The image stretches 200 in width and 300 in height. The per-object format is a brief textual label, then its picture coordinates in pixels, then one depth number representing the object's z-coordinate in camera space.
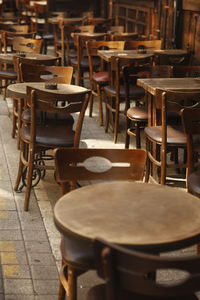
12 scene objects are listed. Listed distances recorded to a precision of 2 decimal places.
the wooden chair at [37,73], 5.53
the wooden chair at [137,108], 5.49
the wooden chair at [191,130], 3.51
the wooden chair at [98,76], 7.14
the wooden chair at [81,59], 7.98
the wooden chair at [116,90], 6.27
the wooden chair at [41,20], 11.57
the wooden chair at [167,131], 4.30
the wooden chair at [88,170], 2.86
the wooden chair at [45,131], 4.33
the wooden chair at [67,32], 9.42
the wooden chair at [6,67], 7.27
